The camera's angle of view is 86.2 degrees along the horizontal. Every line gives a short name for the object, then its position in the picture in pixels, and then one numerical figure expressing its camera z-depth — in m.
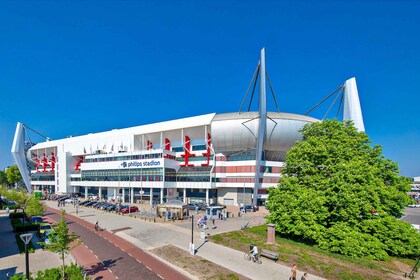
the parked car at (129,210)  43.00
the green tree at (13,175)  116.56
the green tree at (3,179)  131.91
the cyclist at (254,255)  18.73
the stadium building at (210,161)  57.50
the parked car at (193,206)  48.79
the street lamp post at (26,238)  12.18
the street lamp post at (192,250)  20.16
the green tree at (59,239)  14.77
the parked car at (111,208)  45.56
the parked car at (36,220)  32.15
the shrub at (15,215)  36.33
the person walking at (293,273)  15.00
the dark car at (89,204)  52.44
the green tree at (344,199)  20.83
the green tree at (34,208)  29.82
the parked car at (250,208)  50.09
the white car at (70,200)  56.97
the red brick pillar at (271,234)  23.32
